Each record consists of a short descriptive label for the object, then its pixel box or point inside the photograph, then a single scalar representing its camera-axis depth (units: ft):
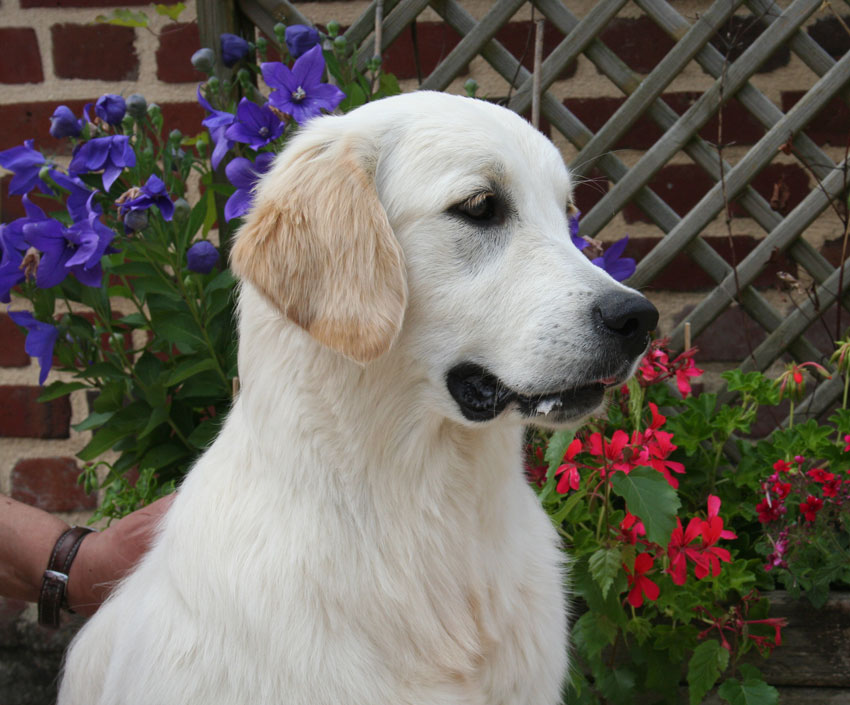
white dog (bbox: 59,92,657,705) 4.42
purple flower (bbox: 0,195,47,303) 6.75
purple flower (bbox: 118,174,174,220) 6.39
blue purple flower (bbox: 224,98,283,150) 6.91
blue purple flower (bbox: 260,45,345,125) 6.90
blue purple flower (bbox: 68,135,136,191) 6.59
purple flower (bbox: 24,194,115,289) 6.47
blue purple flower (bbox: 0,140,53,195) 6.75
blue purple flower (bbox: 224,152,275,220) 6.81
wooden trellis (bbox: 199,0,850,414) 7.83
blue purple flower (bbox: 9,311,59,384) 6.92
